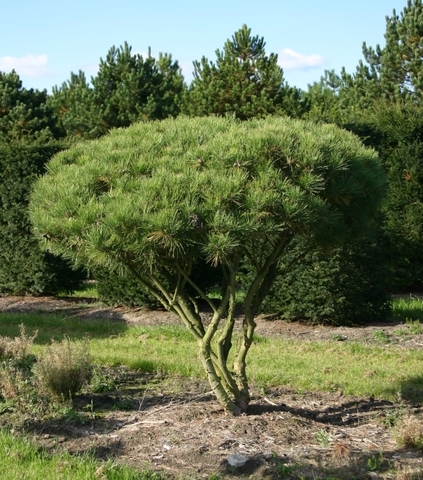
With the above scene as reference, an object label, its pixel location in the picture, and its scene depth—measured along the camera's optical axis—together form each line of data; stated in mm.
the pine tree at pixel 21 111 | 17094
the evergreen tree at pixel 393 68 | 17125
